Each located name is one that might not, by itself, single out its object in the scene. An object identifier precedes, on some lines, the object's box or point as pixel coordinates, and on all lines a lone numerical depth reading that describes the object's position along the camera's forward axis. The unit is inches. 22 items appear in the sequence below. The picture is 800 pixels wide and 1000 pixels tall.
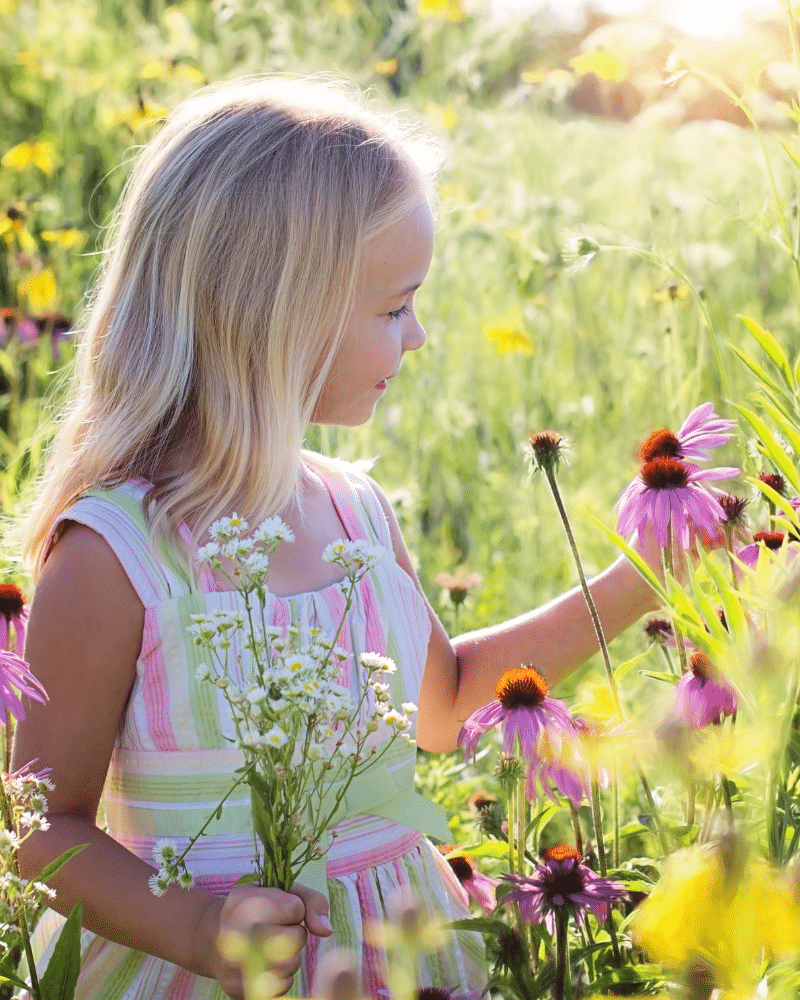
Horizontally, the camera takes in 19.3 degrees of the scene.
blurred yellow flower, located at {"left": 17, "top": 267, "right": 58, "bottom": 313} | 110.4
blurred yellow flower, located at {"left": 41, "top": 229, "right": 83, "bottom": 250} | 104.5
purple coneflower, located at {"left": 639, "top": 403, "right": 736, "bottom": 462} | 55.3
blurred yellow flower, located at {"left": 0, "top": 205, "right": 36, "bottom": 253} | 105.5
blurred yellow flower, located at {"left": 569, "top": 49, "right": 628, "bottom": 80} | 120.9
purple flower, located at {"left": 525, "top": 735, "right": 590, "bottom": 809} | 54.2
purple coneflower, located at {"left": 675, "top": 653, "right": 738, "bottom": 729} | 50.3
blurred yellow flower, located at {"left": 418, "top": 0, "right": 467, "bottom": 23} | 141.0
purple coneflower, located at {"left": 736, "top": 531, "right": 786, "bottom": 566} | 54.3
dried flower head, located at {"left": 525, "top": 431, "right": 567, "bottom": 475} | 55.8
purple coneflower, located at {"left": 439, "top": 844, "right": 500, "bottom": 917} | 58.3
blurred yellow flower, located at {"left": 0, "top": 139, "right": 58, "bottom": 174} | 120.0
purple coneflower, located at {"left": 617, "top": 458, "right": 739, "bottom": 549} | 54.0
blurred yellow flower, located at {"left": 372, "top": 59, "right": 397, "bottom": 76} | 133.9
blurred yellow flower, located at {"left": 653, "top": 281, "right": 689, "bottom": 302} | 75.1
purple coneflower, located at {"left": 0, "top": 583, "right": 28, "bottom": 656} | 58.5
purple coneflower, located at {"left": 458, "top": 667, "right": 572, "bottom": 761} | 54.2
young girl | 55.2
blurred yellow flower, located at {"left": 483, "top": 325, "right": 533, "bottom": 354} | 110.7
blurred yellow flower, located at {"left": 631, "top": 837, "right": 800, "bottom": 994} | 29.6
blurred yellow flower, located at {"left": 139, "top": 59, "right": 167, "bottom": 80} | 124.9
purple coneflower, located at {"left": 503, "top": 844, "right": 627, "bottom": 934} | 50.9
